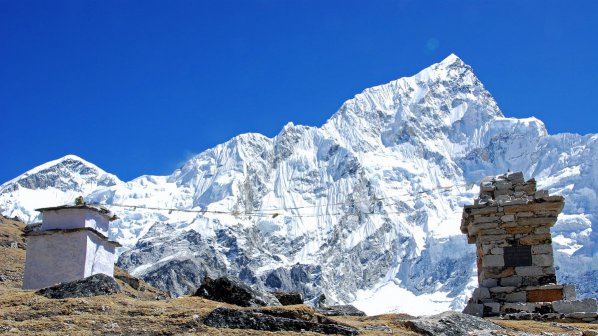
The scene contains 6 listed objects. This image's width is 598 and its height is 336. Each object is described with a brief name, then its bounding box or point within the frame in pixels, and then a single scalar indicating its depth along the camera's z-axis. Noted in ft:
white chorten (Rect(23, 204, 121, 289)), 69.15
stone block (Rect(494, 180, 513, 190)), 79.00
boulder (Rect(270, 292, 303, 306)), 57.21
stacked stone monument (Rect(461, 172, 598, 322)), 72.13
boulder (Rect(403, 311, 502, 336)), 49.57
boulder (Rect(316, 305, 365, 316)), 64.74
